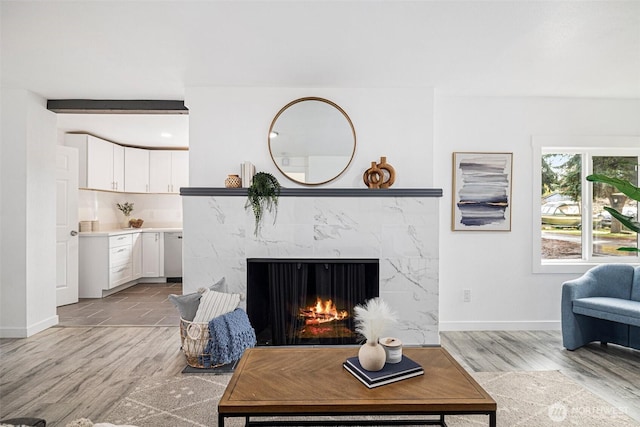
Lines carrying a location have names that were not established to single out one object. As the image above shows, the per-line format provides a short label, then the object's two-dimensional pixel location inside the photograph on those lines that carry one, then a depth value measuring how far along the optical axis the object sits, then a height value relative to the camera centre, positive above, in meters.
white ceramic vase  1.79 -0.71
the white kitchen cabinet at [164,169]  6.59 +0.68
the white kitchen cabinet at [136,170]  6.34 +0.65
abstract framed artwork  3.88 +0.13
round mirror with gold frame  3.53 +0.65
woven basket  2.88 -1.03
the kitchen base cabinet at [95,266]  5.25 -0.81
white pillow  2.98 -0.78
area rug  2.15 -1.21
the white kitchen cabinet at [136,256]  6.01 -0.78
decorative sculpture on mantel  3.45 +0.32
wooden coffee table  1.54 -0.80
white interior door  4.71 -0.23
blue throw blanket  2.84 -1.02
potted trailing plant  3.35 +0.12
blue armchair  3.16 -0.80
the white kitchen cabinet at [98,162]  5.46 +0.70
